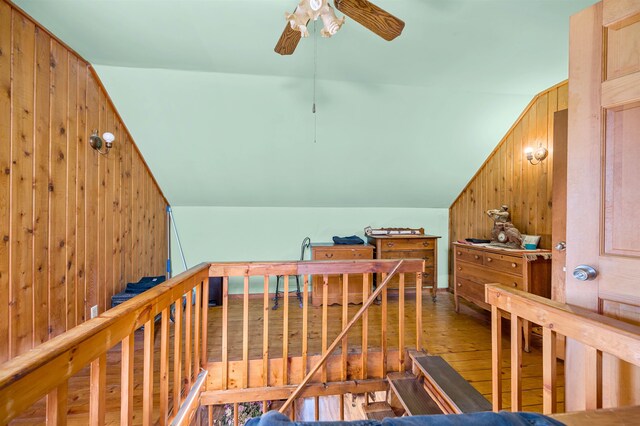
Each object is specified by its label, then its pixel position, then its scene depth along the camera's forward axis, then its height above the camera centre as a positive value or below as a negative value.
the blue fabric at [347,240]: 3.49 -0.38
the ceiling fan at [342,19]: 1.23 +0.94
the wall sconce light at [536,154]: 2.73 +0.61
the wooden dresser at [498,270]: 2.35 -0.56
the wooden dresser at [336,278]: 3.28 -0.82
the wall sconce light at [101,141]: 2.24 +0.59
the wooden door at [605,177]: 0.91 +0.13
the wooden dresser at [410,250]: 3.44 -0.50
